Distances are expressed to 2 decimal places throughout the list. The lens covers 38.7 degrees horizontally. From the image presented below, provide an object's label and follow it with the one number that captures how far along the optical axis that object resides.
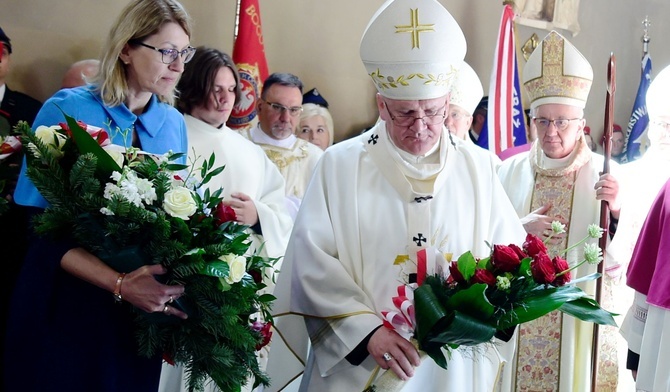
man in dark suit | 3.10
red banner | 6.75
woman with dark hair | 4.54
